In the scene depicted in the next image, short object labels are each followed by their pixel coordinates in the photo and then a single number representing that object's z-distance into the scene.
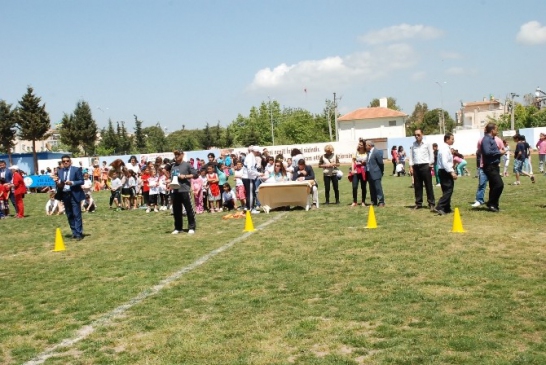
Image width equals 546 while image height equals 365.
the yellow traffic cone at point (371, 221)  12.21
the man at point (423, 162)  14.46
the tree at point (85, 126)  85.43
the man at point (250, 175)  16.20
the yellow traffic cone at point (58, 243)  12.24
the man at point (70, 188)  13.41
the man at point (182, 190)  13.09
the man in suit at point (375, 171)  15.77
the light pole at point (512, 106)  83.88
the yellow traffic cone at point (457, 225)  10.92
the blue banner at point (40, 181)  40.03
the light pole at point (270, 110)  109.31
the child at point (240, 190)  18.94
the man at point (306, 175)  17.37
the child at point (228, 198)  18.80
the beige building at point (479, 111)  141.38
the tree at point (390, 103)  138.25
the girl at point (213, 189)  18.80
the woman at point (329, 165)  17.14
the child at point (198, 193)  18.89
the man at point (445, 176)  13.51
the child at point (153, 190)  20.17
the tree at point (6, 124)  76.69
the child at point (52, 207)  21.73
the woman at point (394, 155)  34.34
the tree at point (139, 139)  88.69
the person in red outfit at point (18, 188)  20.66
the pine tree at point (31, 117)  73.50
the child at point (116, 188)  21.96
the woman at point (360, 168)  16.47
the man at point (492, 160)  13.24
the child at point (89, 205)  21.85
